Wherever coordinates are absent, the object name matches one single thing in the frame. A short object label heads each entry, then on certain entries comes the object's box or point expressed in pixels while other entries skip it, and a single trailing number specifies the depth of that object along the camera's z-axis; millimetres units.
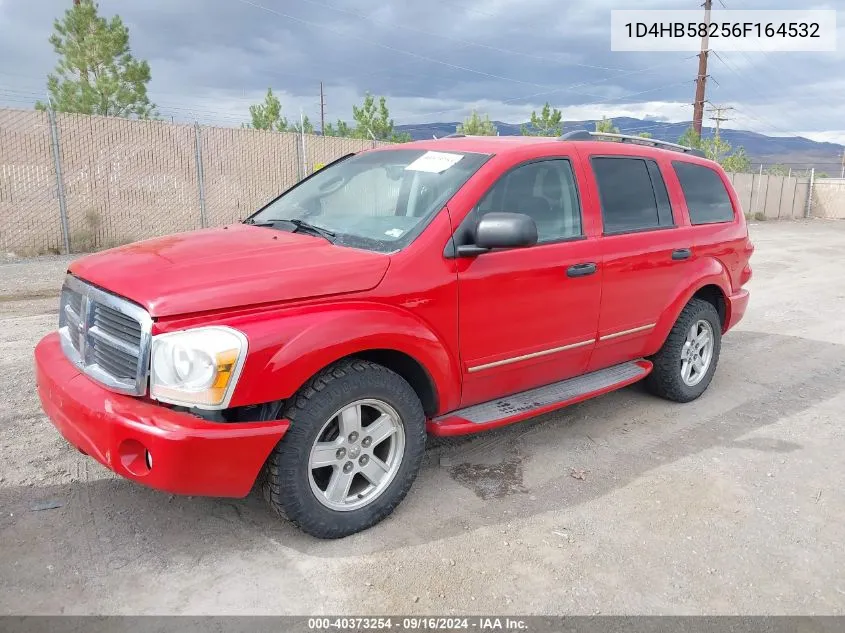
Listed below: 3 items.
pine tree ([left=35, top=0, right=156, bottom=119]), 19594
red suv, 2609
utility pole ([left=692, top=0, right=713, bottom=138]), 35119
